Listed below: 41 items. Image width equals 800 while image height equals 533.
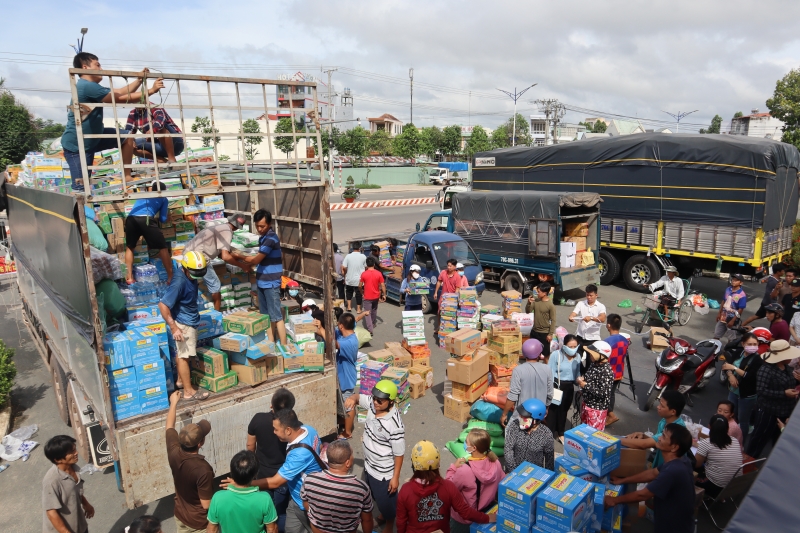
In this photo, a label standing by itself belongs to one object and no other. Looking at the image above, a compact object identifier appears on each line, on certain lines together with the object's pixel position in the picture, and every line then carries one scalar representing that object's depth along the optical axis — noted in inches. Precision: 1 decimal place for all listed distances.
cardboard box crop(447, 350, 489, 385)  281.1
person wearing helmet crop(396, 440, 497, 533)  150.9
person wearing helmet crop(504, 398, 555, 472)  185.6
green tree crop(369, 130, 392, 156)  2773.1
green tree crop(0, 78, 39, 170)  952.3
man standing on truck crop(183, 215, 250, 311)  252.0
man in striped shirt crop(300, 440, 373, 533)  144.4
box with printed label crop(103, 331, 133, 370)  191.3
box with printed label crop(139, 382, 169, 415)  200.1
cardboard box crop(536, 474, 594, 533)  148.3
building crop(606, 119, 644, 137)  2532.0
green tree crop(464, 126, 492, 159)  2511.1
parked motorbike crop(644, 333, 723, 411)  291.1
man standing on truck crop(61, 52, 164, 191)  196.5
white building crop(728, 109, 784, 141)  2711.6
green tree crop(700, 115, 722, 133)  3607.3
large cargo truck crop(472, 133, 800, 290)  475.8
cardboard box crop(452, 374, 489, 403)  283.9
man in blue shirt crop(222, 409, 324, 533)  163.2
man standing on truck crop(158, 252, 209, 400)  210.1
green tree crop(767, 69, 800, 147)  853.2
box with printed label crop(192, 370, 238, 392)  219.8
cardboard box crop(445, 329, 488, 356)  282.5
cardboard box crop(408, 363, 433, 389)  324.0
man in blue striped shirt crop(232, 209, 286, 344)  250.8
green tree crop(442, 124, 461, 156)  2637.8
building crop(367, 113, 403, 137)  4468.5
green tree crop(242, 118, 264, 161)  1903.9
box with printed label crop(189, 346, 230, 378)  219.9
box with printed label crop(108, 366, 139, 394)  192.5
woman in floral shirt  234.8
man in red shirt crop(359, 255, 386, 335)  401.4
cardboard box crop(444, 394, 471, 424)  284.2
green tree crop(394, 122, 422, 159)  2522.1
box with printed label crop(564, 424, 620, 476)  179.5
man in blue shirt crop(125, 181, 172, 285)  245.0
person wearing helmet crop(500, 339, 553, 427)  225.6
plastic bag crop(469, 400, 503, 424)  261.7
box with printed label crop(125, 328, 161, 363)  197.0
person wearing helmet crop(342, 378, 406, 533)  172.6
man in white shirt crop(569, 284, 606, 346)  319.3
